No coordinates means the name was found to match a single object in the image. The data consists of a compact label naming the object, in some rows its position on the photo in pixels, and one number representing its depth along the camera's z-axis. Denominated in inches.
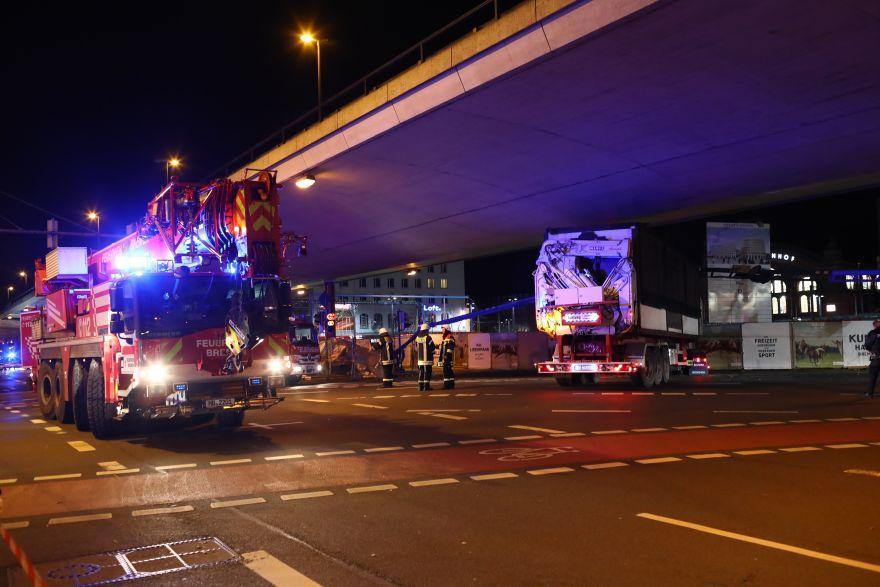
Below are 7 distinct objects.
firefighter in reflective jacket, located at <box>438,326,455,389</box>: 922.1
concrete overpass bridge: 569.9
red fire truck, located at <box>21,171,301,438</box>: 450.3
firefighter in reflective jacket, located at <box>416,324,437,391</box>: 888.3
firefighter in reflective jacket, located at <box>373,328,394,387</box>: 987.9
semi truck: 823.1
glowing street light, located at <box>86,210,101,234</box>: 1470.2
